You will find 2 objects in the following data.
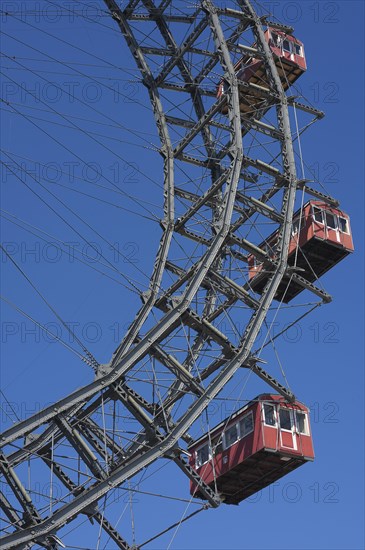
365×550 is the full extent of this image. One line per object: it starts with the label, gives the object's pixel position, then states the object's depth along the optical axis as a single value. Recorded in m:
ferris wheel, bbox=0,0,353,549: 37.41
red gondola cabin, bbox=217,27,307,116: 47.56
